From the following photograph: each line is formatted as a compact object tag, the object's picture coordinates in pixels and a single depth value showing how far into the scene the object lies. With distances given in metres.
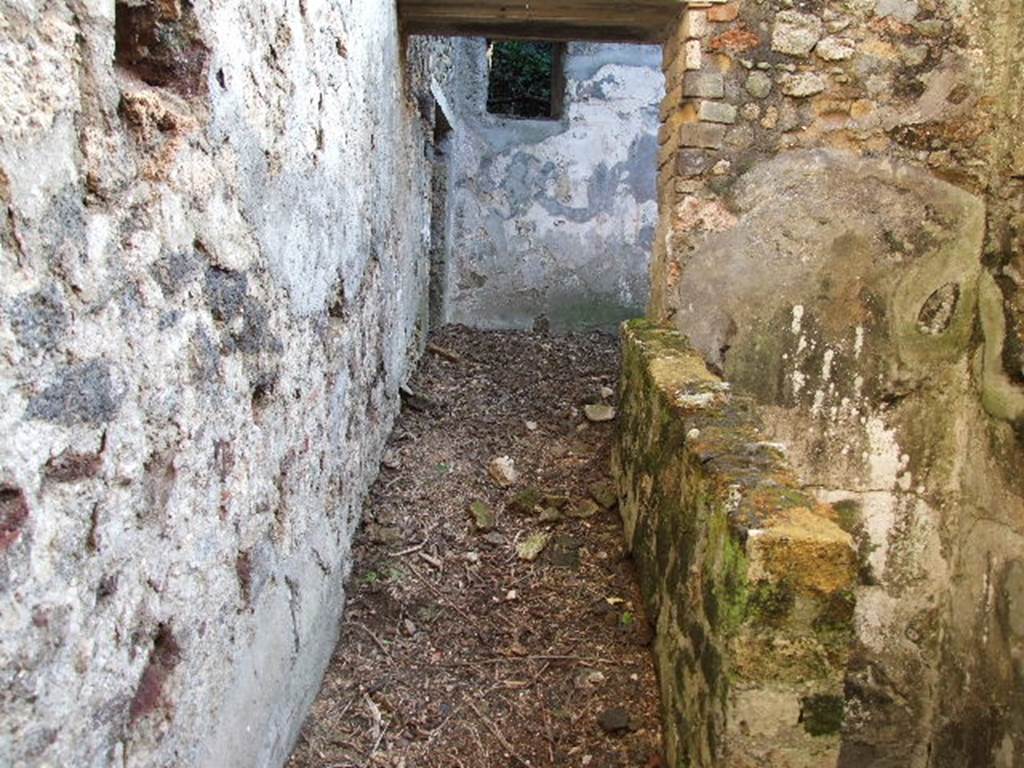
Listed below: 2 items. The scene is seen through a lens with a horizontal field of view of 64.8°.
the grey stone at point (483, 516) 3.33
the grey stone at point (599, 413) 4.20
